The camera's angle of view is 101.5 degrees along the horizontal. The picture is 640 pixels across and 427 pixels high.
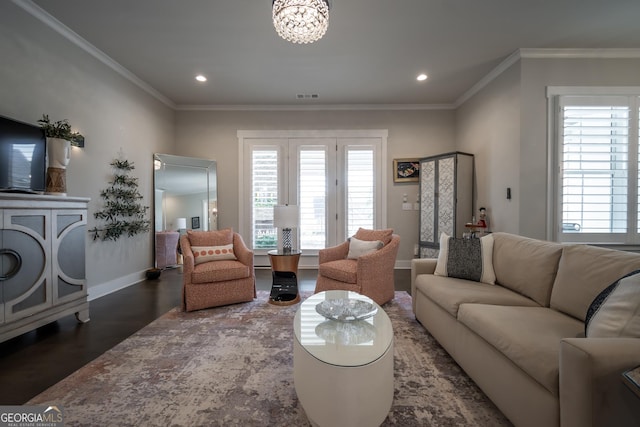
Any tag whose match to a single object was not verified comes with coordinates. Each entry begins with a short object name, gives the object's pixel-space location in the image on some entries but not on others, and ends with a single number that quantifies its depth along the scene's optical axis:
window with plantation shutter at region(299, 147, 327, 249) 4.76
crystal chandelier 1.94
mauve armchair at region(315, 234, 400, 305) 2.75
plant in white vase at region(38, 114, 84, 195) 2.35
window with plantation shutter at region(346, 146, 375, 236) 4.77
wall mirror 4.24
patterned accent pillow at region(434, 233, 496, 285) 2.23
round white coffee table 1.11
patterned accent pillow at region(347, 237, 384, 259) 3.04
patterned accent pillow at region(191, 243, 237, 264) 2.99
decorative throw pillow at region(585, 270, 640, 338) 1.04
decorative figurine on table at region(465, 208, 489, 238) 3.65
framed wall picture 4.74
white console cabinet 1.90
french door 4.76
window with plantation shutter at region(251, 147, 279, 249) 4.79
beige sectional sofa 0.91
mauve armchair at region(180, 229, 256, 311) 2.74
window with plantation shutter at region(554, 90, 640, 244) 3.06
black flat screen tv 2.15
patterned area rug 1.37
